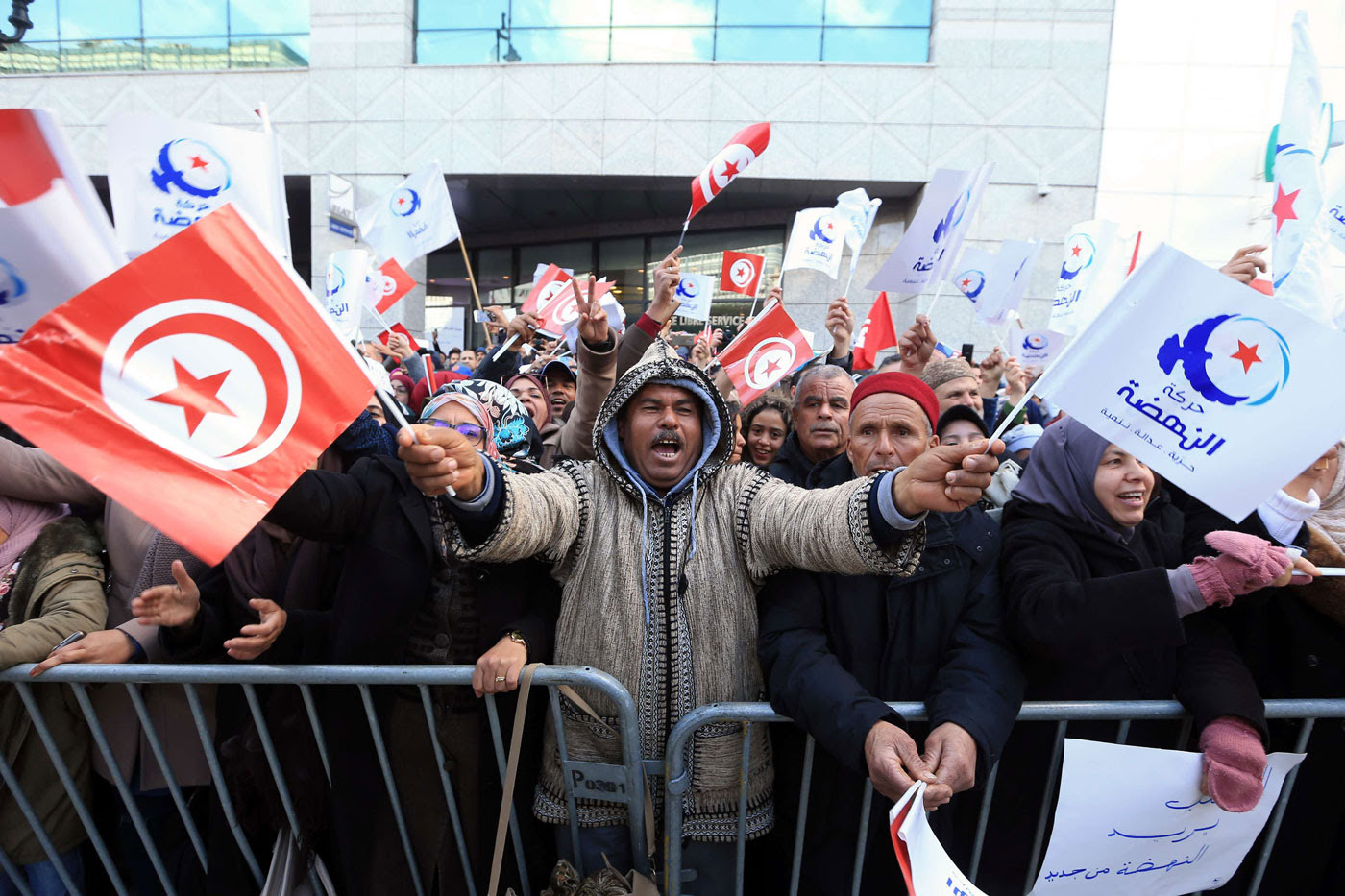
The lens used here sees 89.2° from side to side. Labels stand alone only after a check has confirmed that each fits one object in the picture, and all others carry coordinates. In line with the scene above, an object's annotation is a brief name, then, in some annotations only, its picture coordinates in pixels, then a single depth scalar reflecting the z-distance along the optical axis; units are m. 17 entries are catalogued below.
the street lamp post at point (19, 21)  4.82
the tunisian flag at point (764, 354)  3.95
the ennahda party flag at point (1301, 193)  2.34
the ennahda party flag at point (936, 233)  4.38
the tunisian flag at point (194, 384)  1.26
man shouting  1.99
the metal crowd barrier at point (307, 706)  1.91
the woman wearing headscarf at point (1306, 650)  1.96
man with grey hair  3.29
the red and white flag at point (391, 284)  6.83
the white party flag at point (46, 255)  1.47
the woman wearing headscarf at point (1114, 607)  1.69
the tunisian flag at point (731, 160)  4.54
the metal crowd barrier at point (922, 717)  1.83
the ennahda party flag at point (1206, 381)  1.50
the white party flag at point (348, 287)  5.55
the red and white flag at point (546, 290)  7.40
